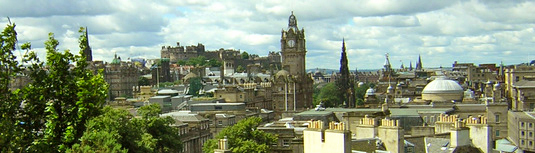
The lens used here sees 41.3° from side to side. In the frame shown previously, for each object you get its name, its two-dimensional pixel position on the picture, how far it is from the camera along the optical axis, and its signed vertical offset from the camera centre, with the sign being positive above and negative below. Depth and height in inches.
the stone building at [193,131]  2758.4 -245.1
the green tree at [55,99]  856.9 -33.6
